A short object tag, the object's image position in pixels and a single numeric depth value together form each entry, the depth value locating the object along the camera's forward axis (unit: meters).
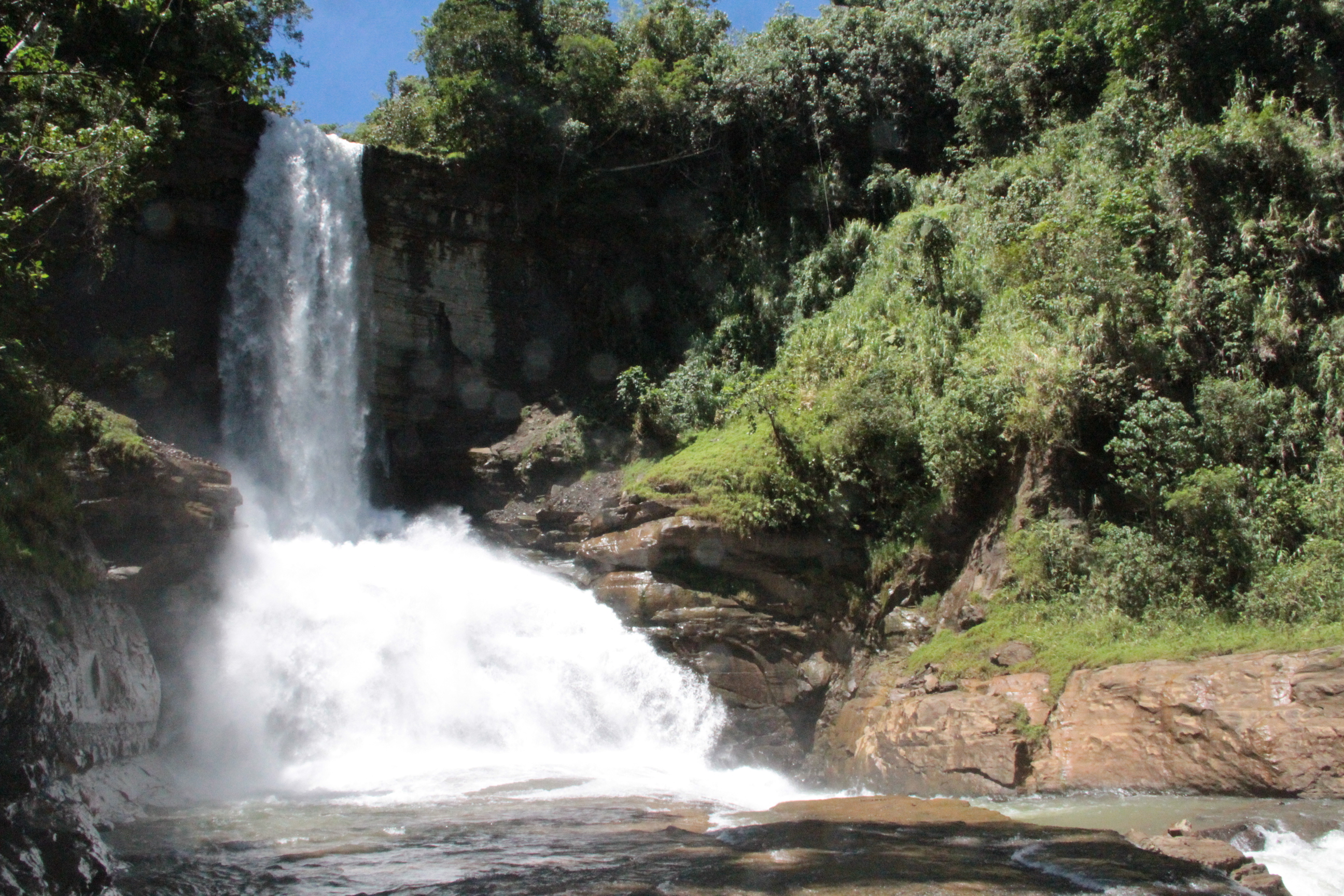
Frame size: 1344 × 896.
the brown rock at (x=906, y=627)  14.43
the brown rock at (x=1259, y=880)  6.76
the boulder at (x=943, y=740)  11.30
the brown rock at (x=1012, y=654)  12.41
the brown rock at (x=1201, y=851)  7.18
